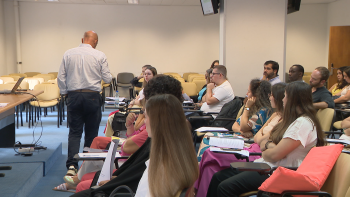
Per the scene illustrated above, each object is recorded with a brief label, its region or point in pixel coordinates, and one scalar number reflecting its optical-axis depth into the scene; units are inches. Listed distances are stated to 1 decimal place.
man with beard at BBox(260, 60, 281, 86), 196.2
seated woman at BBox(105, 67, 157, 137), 164.1
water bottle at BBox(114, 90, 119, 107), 174.1
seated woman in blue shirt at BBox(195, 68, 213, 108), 205.0
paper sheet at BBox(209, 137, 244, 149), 97.0
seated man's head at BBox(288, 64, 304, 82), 185.3
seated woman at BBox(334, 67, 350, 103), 204.2
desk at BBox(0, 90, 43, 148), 143.5
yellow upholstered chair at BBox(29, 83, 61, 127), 264.4
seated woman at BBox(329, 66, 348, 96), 243.3
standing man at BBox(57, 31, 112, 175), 145.9
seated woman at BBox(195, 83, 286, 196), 97.7
